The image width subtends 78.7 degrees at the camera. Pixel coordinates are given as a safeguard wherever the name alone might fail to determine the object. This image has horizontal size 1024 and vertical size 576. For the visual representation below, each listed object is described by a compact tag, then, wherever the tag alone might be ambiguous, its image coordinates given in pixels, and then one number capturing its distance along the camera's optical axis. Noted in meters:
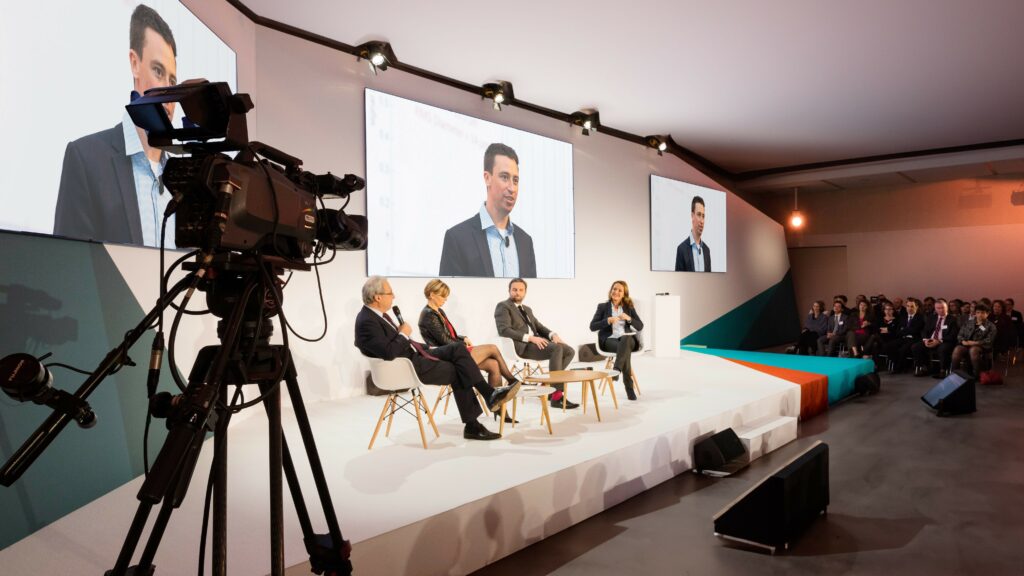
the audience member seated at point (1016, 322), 8.91
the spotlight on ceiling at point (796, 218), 11.83
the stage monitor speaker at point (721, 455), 4.02
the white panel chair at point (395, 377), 3.44
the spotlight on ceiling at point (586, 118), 7.54
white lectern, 7.67
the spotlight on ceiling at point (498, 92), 6.41
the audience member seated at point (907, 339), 8.62
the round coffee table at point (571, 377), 4.05
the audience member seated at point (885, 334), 8.86
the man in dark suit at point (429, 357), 3.54
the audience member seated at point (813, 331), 9.62
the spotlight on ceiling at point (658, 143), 8.70
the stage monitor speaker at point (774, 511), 2.83
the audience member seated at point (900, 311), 9.12
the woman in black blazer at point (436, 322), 4.03
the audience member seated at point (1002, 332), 8.76
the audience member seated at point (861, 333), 8.90
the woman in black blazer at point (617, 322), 5.30
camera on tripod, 1.04
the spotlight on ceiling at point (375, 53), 5.30
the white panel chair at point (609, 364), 5.06
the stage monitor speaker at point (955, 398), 5.76
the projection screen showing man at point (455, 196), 5.57
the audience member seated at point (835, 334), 9.20
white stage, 2.20
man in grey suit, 5.12
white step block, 4.41
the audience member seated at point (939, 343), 8.08
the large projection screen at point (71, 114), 2.16
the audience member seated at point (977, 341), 7.64
